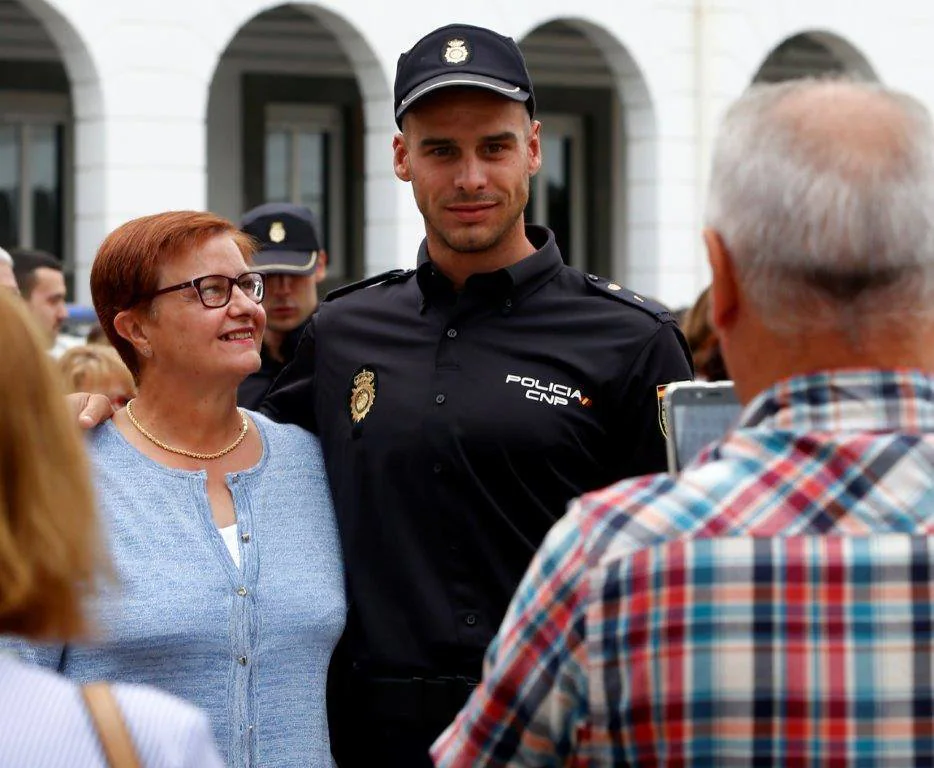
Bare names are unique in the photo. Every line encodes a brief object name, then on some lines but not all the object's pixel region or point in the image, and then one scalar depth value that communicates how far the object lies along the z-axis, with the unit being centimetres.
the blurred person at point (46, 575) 173
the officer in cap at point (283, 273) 643
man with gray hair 172
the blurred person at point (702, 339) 470
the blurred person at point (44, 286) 836
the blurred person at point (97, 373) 593
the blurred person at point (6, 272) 445
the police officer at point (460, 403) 319
